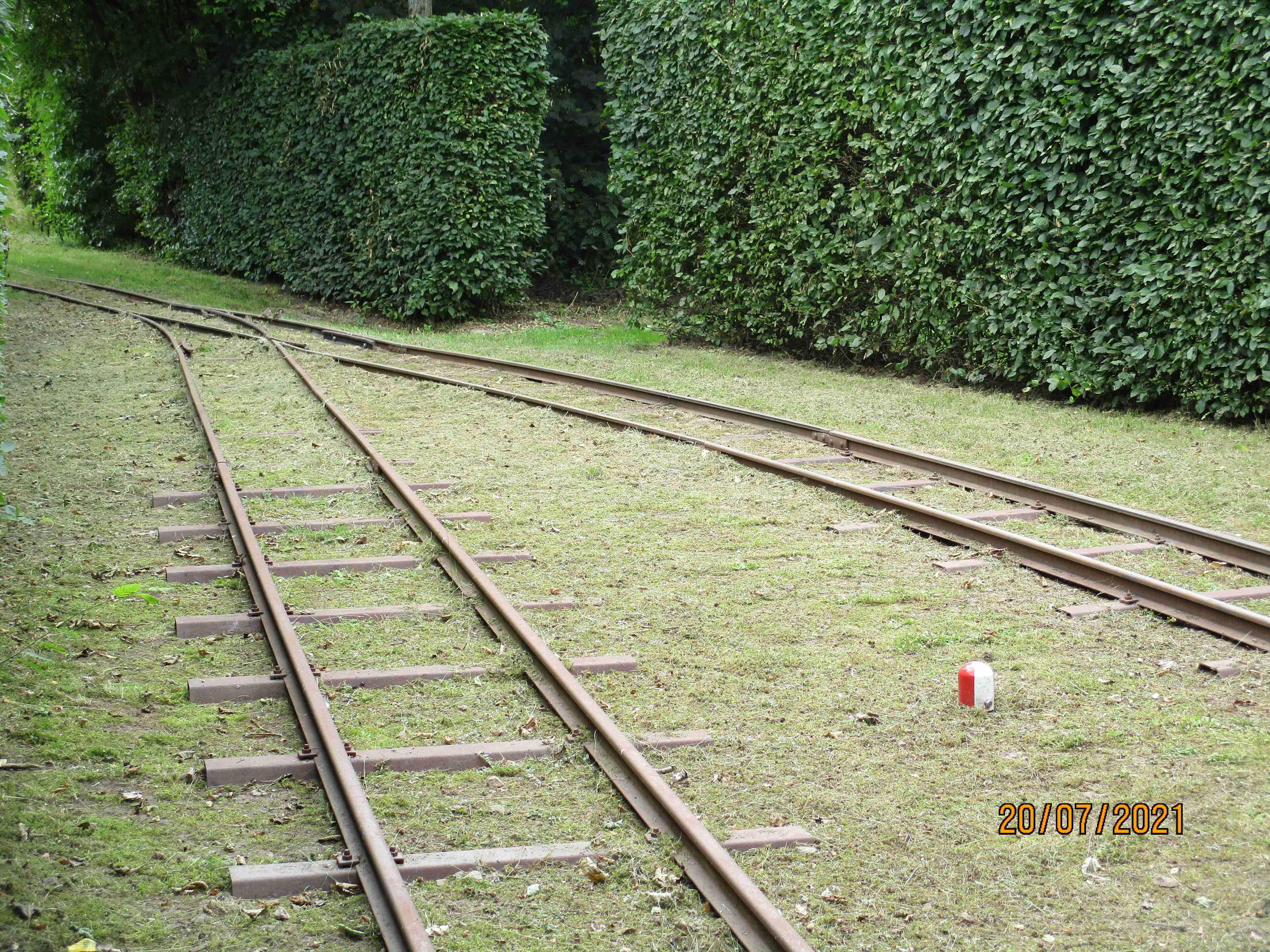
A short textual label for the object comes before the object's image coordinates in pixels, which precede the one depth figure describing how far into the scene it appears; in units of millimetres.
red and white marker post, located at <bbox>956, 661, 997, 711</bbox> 4672
